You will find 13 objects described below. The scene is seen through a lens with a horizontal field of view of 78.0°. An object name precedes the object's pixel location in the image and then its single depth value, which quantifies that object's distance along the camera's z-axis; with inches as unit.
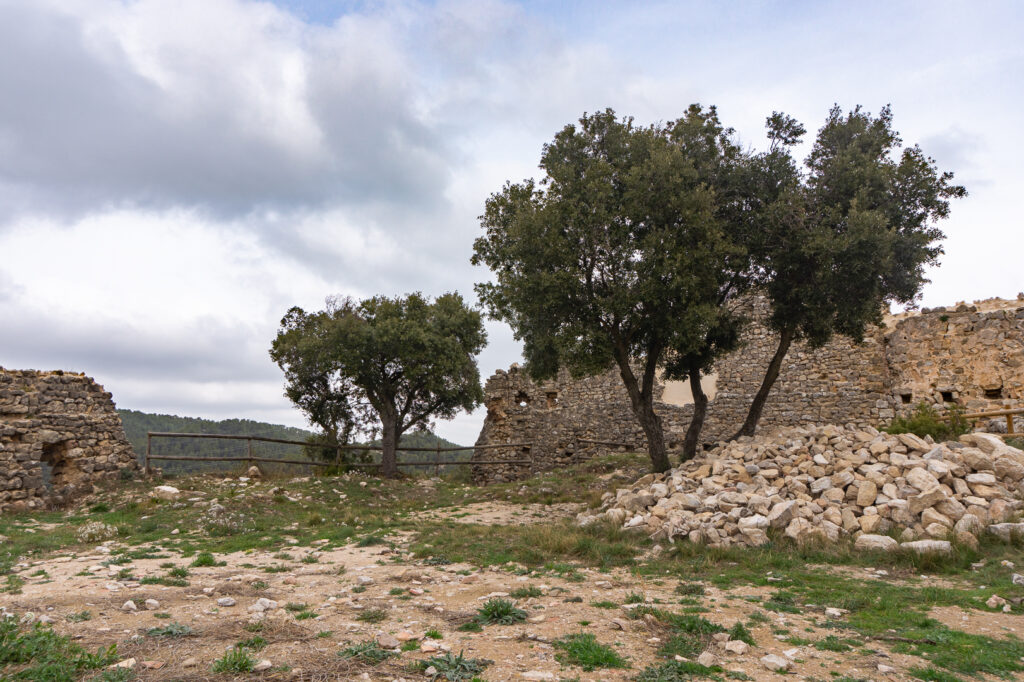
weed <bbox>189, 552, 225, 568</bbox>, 359.6
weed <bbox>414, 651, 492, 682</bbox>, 185.2
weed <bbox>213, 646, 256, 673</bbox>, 185.5
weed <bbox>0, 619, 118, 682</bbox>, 181.0
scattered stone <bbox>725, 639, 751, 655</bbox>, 213.5
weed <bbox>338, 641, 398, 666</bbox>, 199.0
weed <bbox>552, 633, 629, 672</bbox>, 199.3
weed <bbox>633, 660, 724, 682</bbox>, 188.9
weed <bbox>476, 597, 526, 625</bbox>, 243.9
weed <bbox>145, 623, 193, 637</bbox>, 222.5
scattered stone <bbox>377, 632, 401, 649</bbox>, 212.4
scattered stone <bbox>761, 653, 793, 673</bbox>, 199.2
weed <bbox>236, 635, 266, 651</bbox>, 209.5
